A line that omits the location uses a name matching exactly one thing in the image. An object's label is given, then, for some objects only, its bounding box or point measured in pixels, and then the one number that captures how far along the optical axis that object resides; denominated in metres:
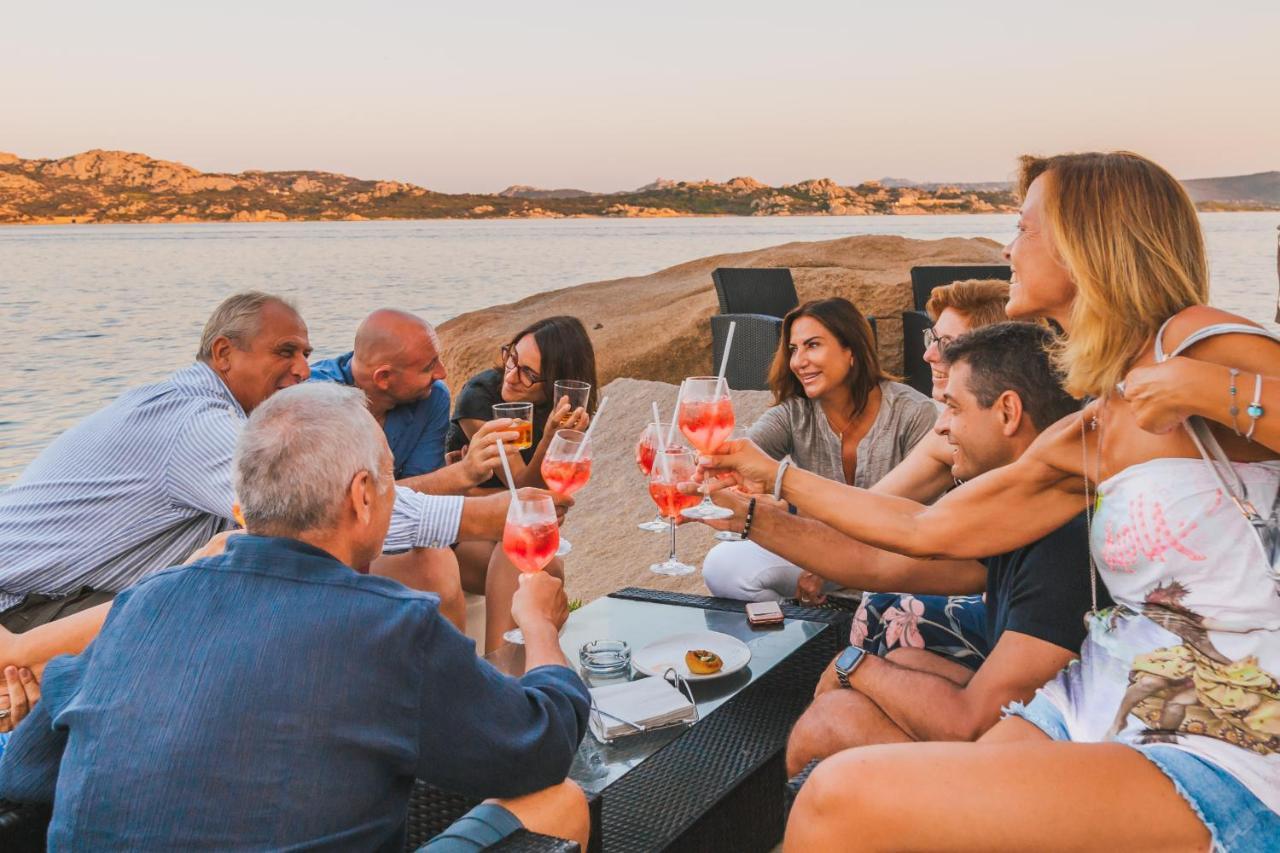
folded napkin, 2.32
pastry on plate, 2.60
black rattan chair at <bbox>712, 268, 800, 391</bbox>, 8.55
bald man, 4.31
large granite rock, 10.15
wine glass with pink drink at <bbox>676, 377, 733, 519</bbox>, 3.26
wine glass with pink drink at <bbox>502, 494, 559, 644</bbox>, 2.42
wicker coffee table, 2.12
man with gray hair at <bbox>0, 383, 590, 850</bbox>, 1.38
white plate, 2.63
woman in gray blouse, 4.18
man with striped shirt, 2.97
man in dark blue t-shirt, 2.18
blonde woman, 1.58
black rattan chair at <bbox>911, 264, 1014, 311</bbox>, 8.52
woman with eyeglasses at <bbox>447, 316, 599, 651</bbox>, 4.48
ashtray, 2.64
